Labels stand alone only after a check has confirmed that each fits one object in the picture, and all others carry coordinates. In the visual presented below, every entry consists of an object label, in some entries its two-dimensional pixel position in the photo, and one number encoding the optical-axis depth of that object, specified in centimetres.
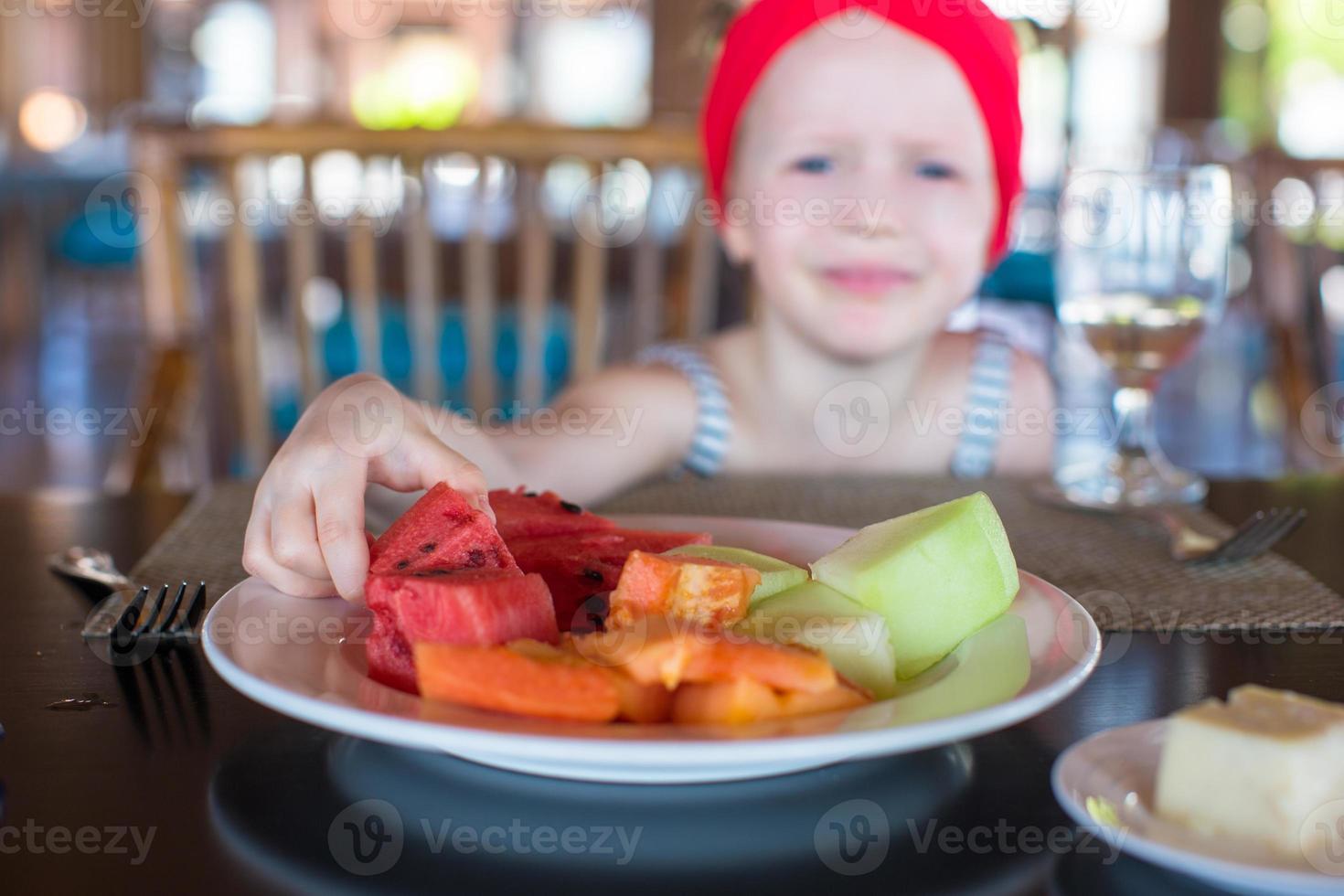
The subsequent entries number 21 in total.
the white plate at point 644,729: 42
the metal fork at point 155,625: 69
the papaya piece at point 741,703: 45
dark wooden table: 43
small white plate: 38
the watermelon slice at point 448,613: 49
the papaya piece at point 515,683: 45
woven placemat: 78
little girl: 125
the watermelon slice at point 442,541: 56
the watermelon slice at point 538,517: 66
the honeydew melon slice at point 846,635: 51
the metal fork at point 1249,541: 88
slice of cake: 40
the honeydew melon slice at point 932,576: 54
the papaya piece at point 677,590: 52
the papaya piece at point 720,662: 45
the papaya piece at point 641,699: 46
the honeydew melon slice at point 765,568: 56
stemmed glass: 115
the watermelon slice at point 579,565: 59
